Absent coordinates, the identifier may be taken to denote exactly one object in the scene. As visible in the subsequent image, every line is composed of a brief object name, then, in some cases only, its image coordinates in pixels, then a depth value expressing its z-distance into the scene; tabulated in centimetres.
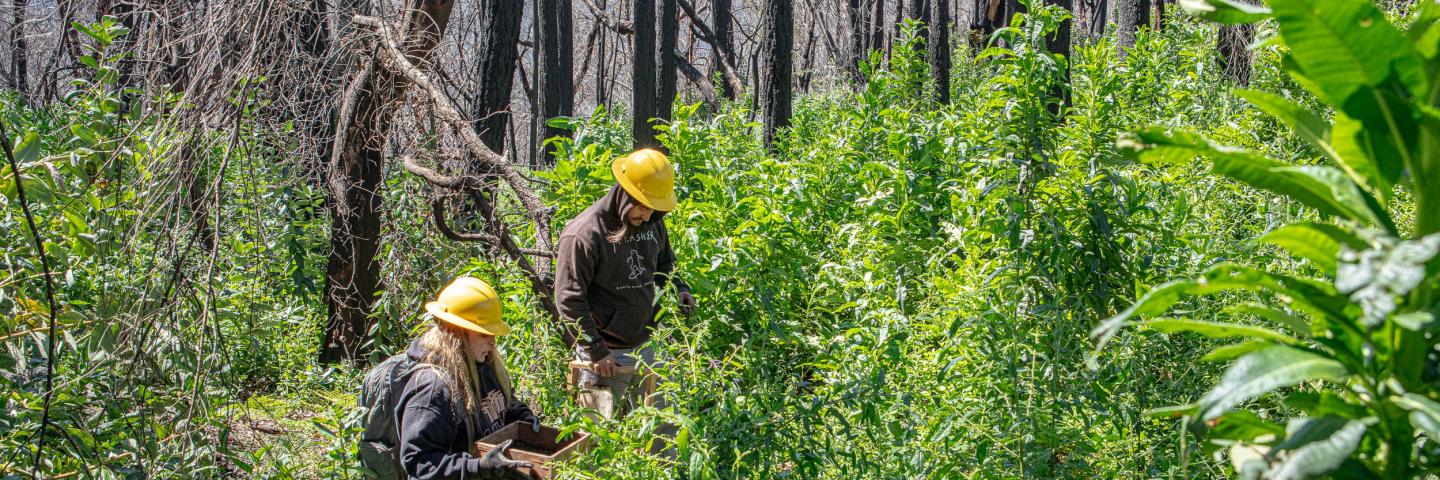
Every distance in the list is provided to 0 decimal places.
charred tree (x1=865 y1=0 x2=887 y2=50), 2125
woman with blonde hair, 331
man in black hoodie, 430
